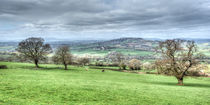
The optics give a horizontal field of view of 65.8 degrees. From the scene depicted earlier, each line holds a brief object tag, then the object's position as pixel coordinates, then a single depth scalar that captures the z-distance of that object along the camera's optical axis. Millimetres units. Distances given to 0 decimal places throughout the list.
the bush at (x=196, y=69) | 48275
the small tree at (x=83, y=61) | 143075
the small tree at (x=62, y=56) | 85875
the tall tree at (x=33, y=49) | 87062
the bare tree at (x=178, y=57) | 49388
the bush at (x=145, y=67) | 126275
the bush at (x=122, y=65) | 126312
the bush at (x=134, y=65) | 127688
